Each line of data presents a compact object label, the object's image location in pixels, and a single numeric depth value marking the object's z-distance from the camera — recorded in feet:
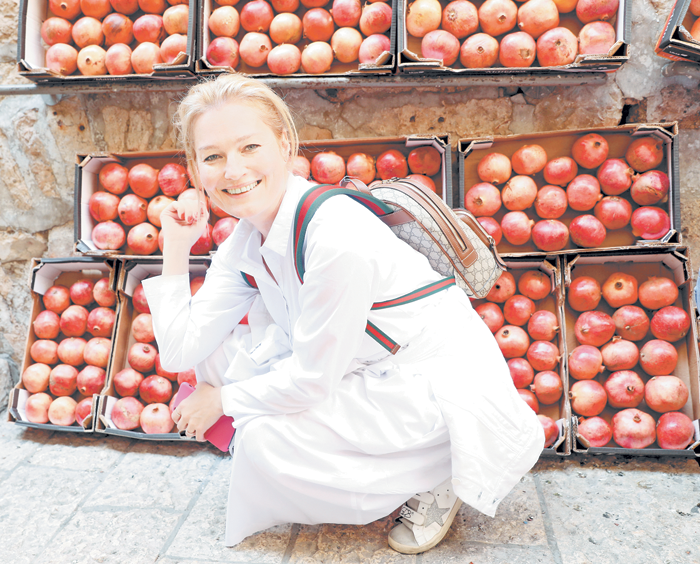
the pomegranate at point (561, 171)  6.54
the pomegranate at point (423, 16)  6.56
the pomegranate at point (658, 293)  6.23
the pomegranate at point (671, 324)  6.10
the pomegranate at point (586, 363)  6.23
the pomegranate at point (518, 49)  6.35
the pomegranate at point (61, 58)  7.09
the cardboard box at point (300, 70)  6.36
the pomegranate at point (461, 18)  6.50
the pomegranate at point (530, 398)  6.17
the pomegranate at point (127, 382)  6.82
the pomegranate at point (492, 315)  6.57
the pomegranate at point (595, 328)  6.31
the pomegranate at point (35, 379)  7.06
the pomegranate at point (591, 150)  6.46
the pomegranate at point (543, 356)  6.29
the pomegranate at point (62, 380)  7.01
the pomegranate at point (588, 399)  6.06
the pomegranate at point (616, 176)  6.35
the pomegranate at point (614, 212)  6.33
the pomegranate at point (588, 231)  6.32
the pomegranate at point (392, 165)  6.77
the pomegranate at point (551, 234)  6.42
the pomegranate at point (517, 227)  6.51
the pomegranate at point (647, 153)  6.35
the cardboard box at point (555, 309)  5.82
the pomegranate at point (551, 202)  6.52
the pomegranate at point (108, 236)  7.04
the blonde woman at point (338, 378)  3.85
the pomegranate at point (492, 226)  6.51
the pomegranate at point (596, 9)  6.21
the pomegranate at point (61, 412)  6.90
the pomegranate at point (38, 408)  6.95
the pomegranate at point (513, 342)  6.40
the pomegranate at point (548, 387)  6.16
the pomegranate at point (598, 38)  6.16
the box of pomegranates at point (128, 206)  7.00
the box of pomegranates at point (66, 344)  6.93
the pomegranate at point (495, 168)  6.68
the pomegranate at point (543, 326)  6.40
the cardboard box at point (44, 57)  6.63
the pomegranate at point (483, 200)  6.63
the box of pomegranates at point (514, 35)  6.18
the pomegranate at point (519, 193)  6.57
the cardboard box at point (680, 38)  5.76
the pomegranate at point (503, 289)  6.66
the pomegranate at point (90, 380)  6.96
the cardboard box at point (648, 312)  5.76
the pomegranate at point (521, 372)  6.28
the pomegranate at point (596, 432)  5.89
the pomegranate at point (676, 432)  5.69
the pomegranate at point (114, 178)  7.21
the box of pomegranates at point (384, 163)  6.75
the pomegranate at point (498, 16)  6.41
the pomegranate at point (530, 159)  6.62
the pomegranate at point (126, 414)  6.63
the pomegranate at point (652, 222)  6.20
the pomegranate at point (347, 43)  6.70
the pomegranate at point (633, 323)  6.28
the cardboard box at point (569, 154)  6.13
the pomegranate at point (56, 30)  7.16
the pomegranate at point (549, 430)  5.91
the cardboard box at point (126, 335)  6.55
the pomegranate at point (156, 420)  6.53
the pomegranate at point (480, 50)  6.44
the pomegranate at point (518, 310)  6.56
